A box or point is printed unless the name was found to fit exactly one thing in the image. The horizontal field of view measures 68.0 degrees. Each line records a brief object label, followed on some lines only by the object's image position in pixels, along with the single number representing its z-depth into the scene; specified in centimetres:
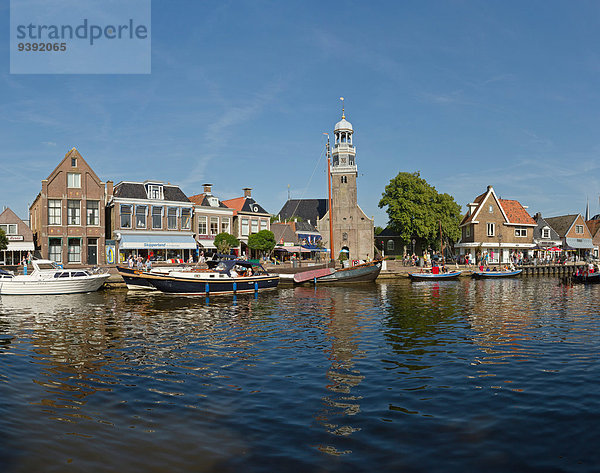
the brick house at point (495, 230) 6900
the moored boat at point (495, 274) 5291
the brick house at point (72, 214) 4853
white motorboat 3375
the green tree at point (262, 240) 5652
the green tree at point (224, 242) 5501
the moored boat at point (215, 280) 3325
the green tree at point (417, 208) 6706
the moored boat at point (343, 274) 4449
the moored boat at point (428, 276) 4947
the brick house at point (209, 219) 5900
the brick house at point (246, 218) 6381
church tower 7531
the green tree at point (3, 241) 4812
